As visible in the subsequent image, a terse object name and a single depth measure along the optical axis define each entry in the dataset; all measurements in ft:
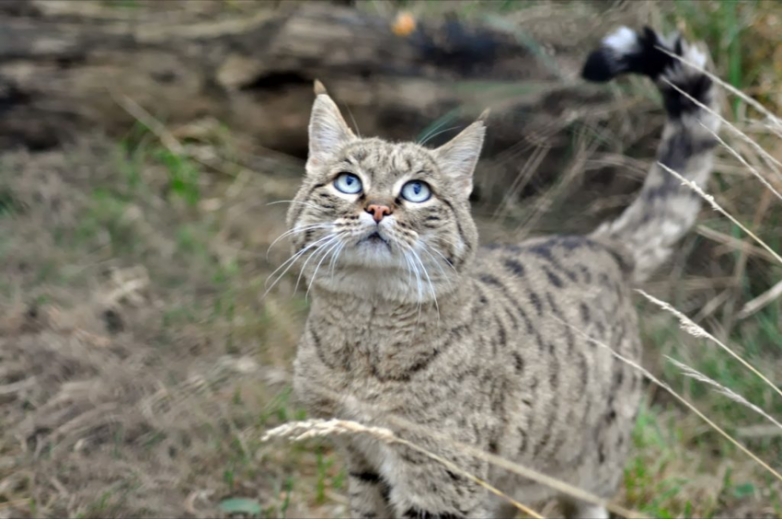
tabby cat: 20.63
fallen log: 39.47
